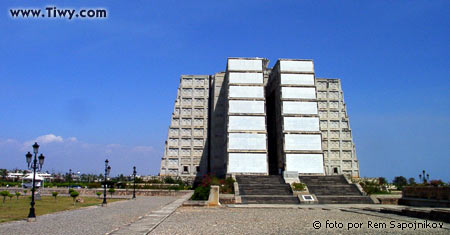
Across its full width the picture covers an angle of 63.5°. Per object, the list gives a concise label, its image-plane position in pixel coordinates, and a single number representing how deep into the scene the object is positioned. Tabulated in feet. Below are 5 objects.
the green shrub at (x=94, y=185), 140.46
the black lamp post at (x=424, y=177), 110.52
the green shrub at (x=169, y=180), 133.67
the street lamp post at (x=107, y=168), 82.84
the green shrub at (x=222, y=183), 83.87
